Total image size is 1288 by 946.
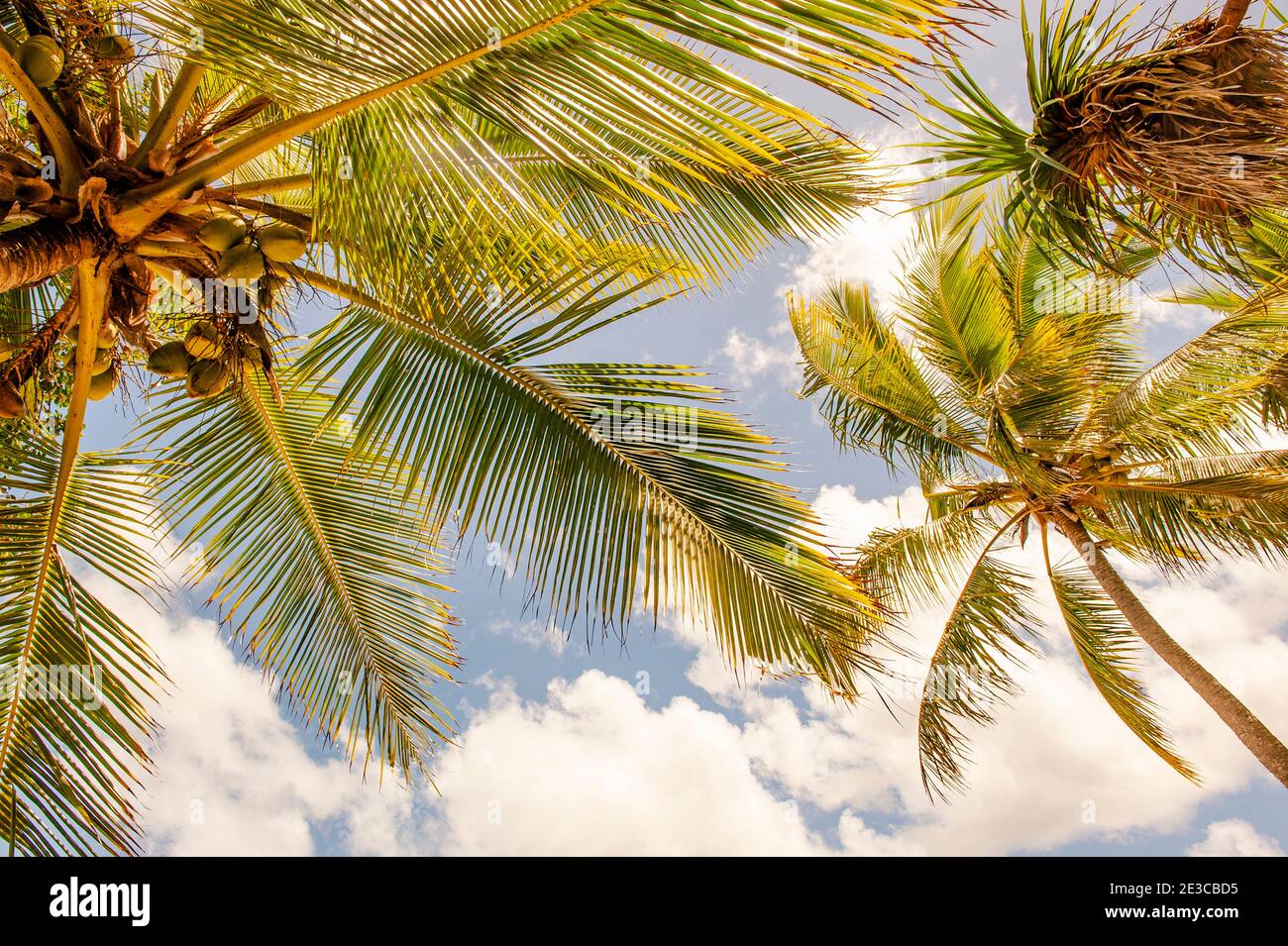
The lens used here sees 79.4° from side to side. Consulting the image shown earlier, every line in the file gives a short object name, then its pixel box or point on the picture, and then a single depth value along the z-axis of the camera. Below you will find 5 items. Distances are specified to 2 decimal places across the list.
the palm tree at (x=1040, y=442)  6.20
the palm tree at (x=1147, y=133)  2.52
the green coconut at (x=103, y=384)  3.15
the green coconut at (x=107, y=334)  2.98
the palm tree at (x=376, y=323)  1.95
